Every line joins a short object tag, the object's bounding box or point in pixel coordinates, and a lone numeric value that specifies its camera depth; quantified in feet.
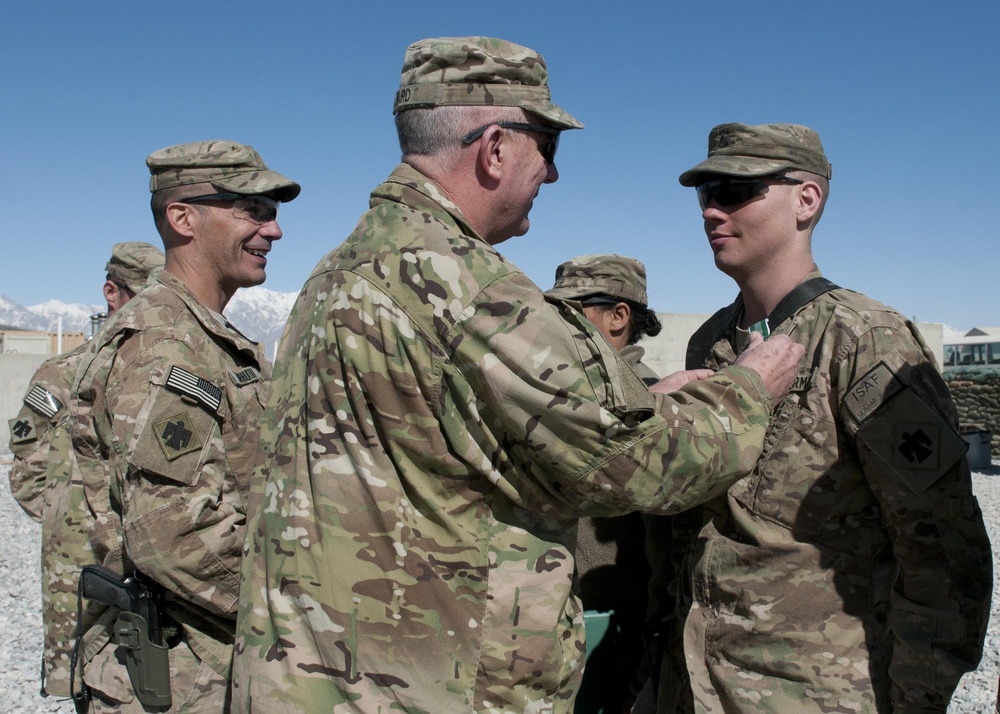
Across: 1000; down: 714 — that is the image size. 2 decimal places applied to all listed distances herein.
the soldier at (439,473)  5.83
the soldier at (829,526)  7.35
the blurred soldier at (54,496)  11.32
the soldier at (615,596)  10.64
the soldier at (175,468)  8.55
